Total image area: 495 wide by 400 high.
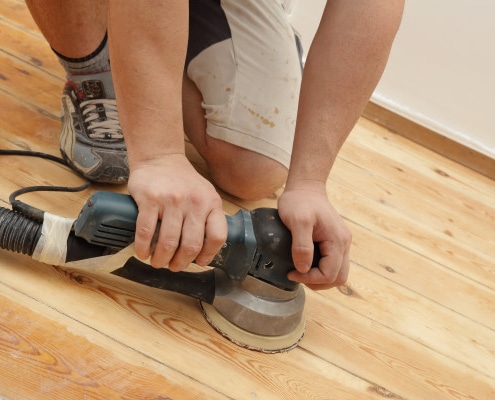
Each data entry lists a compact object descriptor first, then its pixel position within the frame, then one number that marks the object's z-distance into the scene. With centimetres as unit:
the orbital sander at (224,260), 132
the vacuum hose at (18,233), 135
